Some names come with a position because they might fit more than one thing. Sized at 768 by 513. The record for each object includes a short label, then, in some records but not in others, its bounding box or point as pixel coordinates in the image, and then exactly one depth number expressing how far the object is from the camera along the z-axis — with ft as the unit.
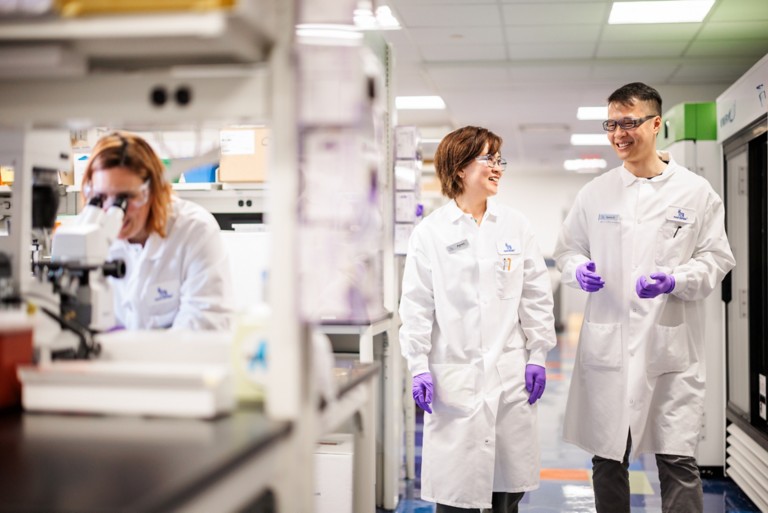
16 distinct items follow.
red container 4.82
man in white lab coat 9.18
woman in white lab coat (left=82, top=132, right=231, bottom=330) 7.67
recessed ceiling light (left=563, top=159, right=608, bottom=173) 43.75
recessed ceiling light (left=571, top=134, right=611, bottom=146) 35.37
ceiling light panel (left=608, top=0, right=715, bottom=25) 17.69
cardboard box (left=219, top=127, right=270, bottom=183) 11.53
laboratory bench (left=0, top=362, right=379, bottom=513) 3.08
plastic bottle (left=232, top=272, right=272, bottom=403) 4.78
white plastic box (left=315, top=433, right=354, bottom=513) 9.70
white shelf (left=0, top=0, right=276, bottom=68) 4.07
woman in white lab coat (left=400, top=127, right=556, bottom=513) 8.91
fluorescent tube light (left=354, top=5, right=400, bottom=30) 18.19
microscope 5.44
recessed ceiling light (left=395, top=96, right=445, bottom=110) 28.58
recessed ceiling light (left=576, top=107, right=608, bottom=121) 29.35
